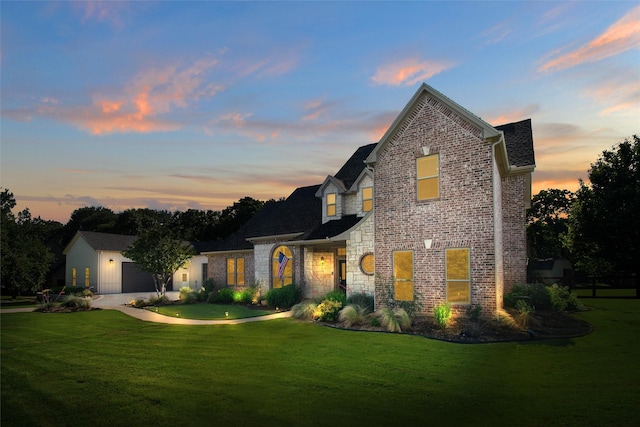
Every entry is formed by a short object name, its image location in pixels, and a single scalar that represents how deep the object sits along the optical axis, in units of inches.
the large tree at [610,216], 1160.8
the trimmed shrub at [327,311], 678.5
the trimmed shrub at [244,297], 1034.0
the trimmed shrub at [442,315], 570.6
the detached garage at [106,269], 1533.0
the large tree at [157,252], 1117.1
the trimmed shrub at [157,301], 1053.2
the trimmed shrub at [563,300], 772.6
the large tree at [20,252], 1192.8
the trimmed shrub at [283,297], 895.1
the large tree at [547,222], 2171.5
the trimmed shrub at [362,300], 701.3
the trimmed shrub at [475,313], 566.3
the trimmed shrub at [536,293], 742.3
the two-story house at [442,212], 590.6
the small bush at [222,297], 1069.1
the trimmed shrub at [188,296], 1104.8
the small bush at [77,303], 967.0
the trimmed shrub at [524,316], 557.6
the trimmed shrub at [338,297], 736.3
